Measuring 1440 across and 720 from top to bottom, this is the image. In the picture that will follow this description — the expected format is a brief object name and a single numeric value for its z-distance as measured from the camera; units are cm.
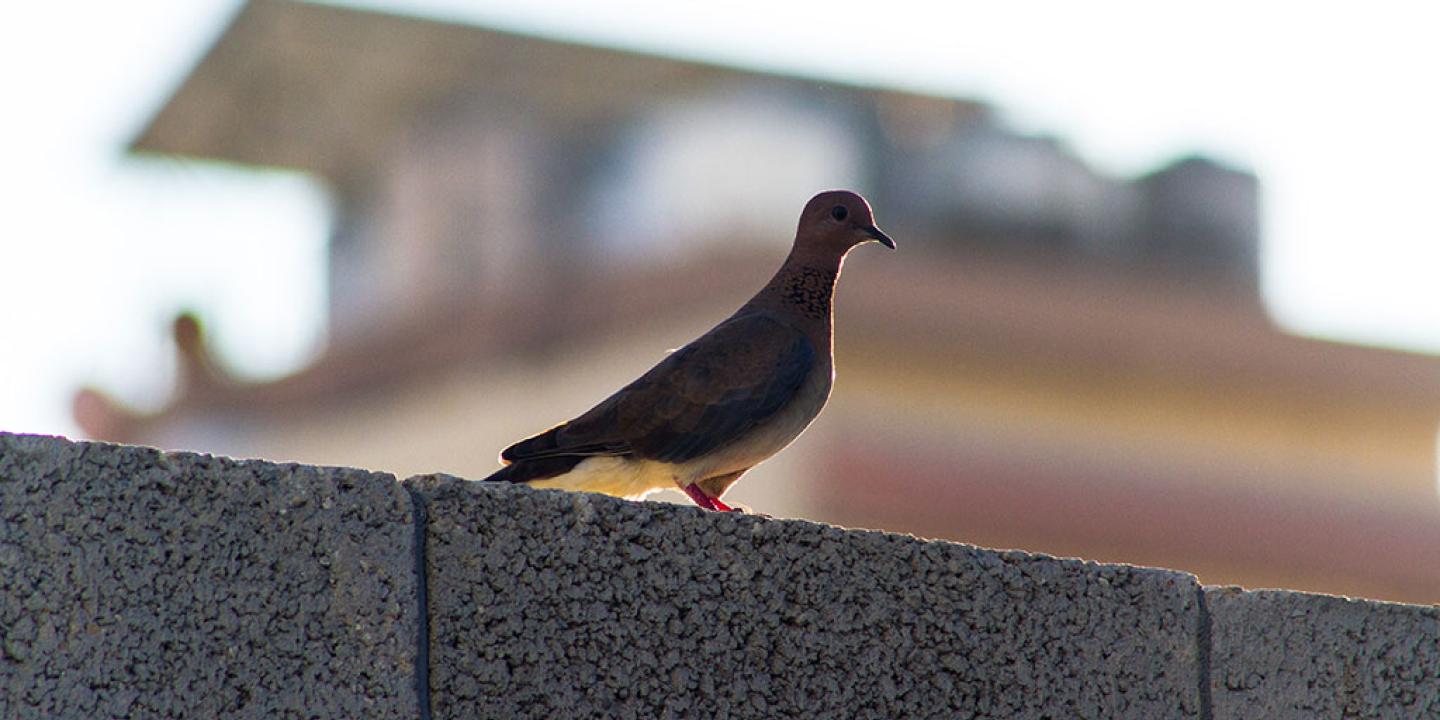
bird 1323
